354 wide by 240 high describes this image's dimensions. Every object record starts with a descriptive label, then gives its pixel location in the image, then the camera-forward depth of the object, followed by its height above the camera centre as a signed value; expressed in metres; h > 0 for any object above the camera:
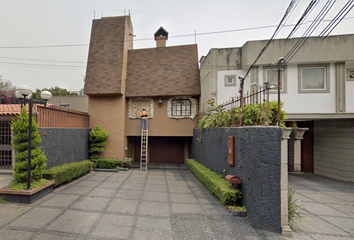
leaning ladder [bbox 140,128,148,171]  9.67 -0.89
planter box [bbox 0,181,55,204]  4.34 -2.15
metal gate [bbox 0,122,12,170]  7.06 -1.15
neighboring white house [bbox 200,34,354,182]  7.09 +2.19
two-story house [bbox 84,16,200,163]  9.41 +2.34
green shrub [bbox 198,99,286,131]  3.78 +0.21
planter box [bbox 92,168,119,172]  8.57 -2.73
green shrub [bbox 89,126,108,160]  8.74 -1.12
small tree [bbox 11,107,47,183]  4.62 -0.87
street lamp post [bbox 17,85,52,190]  4.39 +0.10
